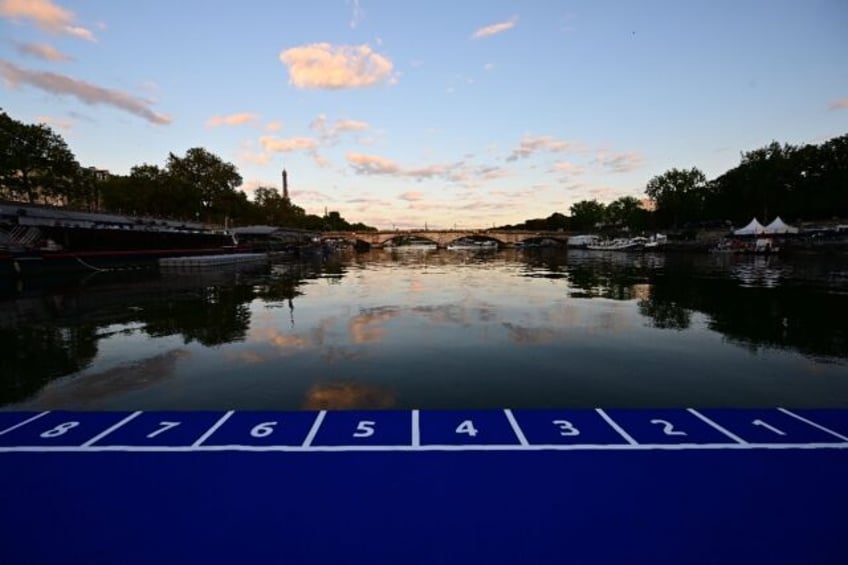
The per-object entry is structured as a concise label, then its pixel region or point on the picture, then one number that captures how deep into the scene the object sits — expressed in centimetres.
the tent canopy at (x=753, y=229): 6091
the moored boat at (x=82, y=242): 3550
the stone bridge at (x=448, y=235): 14438
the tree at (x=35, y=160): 5528
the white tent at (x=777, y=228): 5794
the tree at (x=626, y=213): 12750
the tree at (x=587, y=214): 15550
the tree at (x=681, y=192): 10506
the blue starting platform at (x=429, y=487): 386
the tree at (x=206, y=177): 8725
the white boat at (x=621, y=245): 9512
